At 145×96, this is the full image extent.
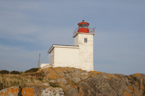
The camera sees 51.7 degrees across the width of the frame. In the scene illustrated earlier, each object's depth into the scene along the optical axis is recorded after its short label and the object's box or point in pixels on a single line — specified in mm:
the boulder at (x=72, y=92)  15472
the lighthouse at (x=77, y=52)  24219
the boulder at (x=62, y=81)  19000
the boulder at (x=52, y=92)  12927
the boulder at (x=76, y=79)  19812
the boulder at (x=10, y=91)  11707
